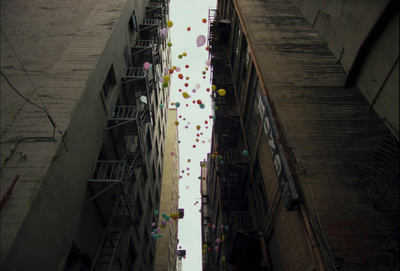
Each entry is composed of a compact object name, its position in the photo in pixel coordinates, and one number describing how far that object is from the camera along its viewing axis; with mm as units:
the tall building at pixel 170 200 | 33812
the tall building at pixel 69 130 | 6578
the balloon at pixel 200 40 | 14961
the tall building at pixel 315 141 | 6113
